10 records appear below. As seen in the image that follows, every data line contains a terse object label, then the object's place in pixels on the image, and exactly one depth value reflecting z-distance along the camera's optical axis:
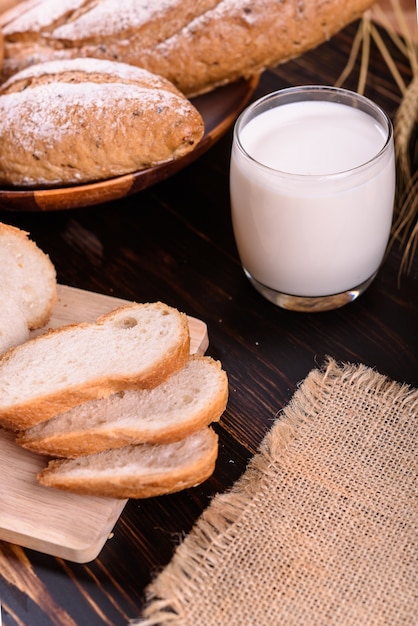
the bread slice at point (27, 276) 0.85
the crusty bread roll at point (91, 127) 0.87
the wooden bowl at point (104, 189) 0.88
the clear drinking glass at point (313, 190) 0.82
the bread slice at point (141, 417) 0.78
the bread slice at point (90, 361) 0.80
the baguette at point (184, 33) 0.92
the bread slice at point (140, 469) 0.78
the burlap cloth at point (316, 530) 0.75
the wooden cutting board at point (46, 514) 0.78
